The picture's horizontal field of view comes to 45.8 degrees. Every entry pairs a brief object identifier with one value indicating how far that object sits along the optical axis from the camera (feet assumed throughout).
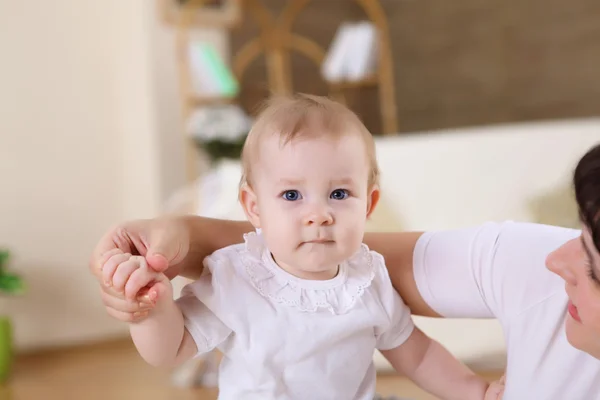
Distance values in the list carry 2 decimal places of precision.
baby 2.96
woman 2.70
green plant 9.55
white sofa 6.73
